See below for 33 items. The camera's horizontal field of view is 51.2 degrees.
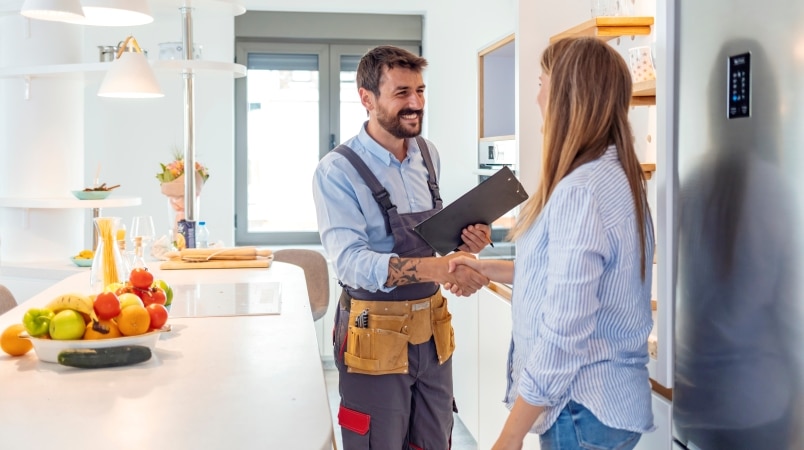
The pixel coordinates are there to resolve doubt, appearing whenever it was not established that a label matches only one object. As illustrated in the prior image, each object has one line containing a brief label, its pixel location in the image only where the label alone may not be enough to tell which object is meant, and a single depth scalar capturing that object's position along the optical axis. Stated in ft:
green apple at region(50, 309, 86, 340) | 5.50
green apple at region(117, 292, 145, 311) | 5.80
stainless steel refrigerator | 4.32
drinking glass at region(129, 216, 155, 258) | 10.39
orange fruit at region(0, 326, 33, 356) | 5.76
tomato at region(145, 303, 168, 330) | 5.82
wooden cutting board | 10.53
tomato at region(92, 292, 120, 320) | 5.57
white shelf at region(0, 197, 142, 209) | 13.92
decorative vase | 13.65
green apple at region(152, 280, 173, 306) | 7.01
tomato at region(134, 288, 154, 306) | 6.40
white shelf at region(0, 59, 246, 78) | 12.95
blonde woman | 4.84
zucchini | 5.45
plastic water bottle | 13.17
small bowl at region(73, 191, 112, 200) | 14.11
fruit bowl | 5.52
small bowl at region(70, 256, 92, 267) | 13.73
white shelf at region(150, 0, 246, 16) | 12.94
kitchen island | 4.13
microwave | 12.61
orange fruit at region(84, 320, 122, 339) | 5.58
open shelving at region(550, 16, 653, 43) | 8.30
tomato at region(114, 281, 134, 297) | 6.41
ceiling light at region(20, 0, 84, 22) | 8.23
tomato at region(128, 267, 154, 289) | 6.44
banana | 5.62
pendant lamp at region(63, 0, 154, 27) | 8.83
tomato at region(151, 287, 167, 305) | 6.53
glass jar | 7.52
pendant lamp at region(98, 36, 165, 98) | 12.08
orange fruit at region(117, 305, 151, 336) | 5.63
